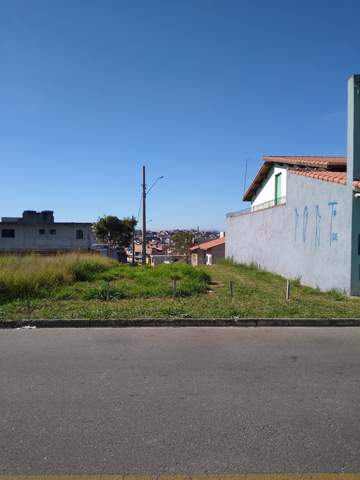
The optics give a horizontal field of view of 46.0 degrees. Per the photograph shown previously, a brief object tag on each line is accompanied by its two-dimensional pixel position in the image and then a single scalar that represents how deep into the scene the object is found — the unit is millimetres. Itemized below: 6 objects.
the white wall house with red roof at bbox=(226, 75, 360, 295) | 11039
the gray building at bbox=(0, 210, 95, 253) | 45625
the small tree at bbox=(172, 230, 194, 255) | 64875
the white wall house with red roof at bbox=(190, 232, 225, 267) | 43819
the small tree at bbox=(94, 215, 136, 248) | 55594
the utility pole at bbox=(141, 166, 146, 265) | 31000
